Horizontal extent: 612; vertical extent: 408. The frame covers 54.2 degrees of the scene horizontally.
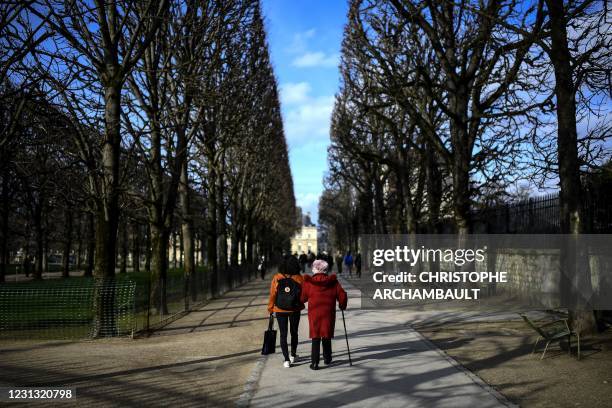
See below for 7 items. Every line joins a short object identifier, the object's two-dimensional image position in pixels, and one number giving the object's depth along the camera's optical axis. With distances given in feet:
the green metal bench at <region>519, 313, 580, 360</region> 30.40
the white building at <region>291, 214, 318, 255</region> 565.53
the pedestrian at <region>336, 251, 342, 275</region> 145.48
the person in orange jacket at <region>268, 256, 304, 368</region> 30.27
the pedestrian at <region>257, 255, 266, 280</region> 138.41
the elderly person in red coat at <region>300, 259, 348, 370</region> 28.89
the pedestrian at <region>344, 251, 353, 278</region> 135.05
